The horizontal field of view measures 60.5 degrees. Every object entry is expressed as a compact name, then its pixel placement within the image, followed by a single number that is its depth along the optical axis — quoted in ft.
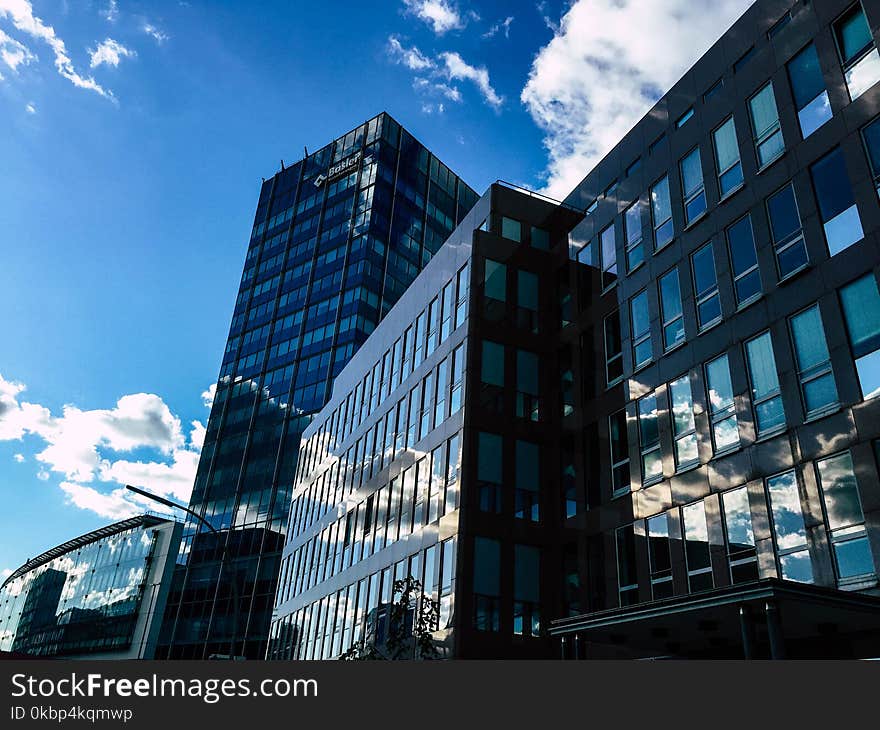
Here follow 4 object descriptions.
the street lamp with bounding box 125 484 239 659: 81.78
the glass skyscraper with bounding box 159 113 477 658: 253.24
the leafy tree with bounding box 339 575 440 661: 77.87
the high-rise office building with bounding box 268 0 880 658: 54.44
